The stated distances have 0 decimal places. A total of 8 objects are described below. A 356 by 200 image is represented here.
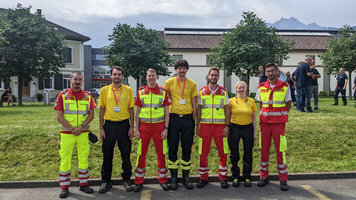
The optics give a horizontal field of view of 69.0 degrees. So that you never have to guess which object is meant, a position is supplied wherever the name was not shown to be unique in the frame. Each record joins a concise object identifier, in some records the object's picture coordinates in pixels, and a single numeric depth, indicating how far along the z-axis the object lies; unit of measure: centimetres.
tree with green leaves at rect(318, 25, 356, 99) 2522
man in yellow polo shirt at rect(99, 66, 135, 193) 480
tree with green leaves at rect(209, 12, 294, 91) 2402
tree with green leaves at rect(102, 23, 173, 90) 2352
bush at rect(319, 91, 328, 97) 3761
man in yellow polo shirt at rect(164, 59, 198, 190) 496
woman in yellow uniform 504
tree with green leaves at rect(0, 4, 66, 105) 2011
